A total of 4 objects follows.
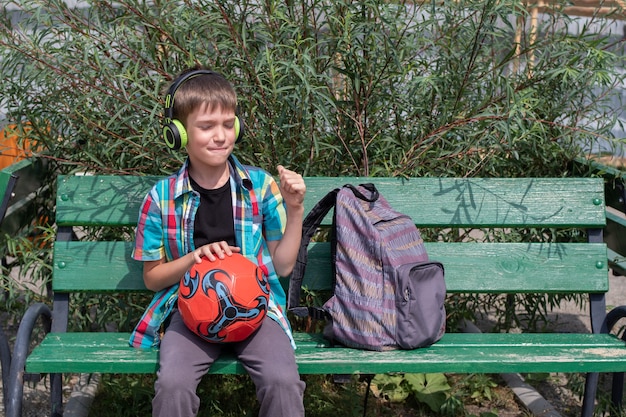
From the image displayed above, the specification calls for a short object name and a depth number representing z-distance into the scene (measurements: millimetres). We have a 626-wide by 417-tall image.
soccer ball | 3061
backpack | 3402
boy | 3211
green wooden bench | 3607
